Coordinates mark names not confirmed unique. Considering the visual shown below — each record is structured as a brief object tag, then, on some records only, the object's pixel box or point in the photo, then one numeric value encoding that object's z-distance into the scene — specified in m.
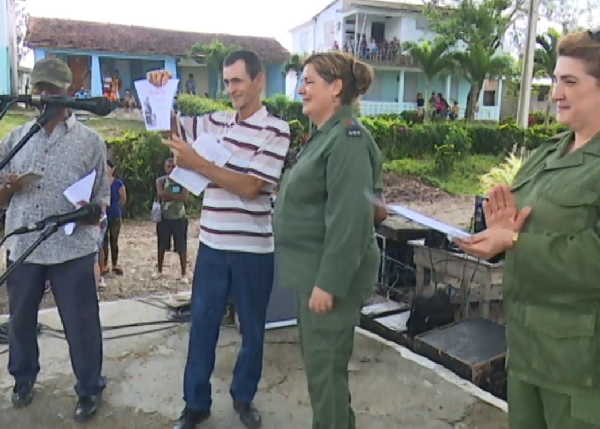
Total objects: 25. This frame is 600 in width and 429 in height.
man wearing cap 2.76
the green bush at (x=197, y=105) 17.73
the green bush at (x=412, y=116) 22.63
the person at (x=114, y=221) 6.05
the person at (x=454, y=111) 25.81
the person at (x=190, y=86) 26.86
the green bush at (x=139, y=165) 9.34
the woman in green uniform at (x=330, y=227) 2.18
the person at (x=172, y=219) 5.96
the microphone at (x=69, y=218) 2.32
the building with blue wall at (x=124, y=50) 25.20
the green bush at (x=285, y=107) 19.38
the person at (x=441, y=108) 24.69
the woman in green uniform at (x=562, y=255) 1.64
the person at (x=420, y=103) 25.33
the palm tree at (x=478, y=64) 21.03
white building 29.14
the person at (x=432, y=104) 24.66
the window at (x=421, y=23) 30.25
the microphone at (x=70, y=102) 2.08
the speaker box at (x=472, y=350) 3.70
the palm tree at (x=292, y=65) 23.45
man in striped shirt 2.66
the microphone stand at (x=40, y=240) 2.29
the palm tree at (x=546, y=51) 22.92
